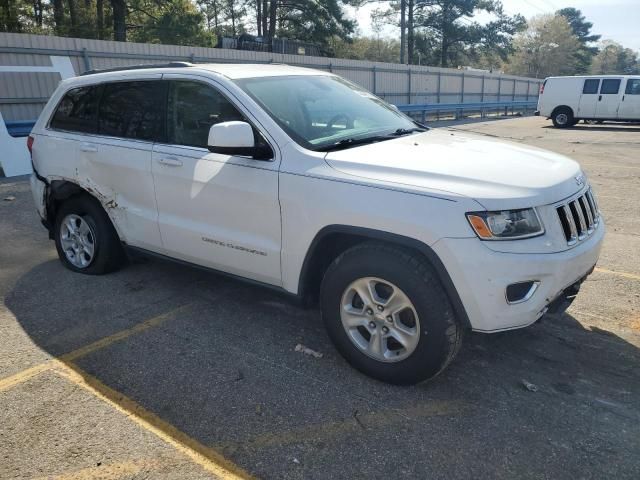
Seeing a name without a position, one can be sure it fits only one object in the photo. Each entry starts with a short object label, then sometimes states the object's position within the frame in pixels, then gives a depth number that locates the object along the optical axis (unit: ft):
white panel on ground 32.40
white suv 8.73
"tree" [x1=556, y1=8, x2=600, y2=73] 259.80
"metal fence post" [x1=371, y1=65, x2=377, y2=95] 74.23
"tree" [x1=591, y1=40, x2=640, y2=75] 320.03
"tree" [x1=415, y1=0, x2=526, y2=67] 152.76
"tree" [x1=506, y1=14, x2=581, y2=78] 241.96
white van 65.77
